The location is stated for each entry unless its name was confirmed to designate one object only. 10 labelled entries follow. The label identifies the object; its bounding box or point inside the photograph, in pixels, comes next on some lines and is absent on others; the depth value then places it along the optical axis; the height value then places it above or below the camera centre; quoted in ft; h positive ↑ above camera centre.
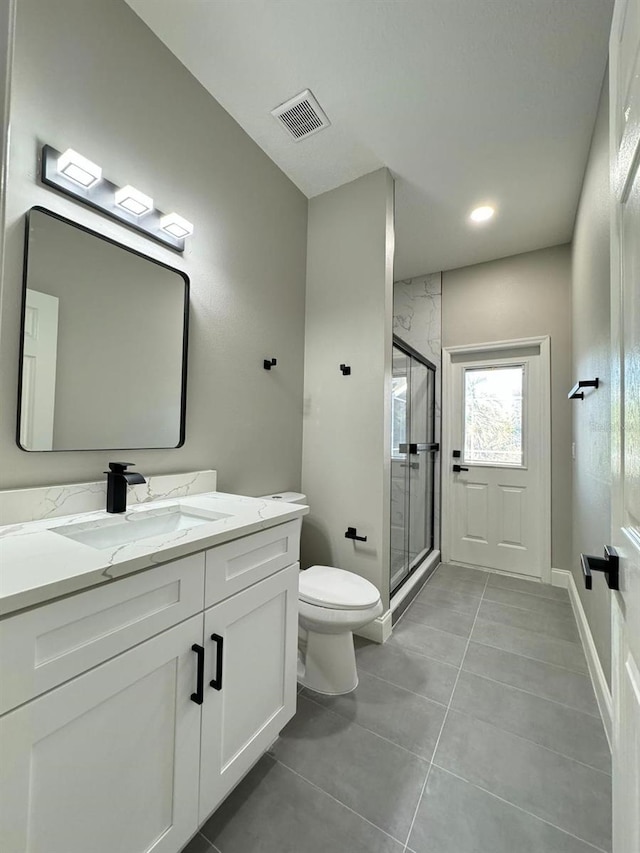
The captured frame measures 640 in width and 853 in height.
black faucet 4.12 -0.58
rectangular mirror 3.87 +1.13
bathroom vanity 2.18 -1.86
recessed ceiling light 8.49 +5.54
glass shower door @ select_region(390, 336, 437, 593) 8.30 -0.56
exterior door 9.96 -0.56
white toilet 5.29 -2.87
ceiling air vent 5.99 +5.66
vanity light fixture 3.92 +2.95
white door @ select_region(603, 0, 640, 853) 2.04 +0.21
